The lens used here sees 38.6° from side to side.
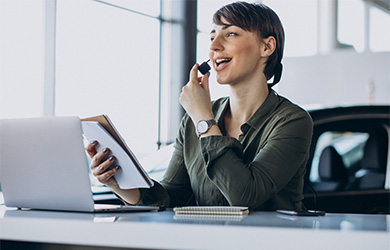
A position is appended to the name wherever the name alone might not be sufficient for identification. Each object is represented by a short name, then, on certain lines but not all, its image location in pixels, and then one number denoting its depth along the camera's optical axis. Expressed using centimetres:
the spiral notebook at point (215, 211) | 141
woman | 164
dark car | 313
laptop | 146
